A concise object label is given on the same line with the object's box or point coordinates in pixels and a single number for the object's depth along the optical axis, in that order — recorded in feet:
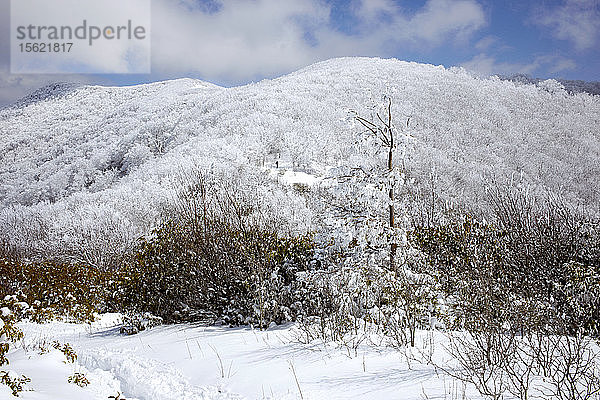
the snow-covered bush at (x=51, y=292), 34.50
